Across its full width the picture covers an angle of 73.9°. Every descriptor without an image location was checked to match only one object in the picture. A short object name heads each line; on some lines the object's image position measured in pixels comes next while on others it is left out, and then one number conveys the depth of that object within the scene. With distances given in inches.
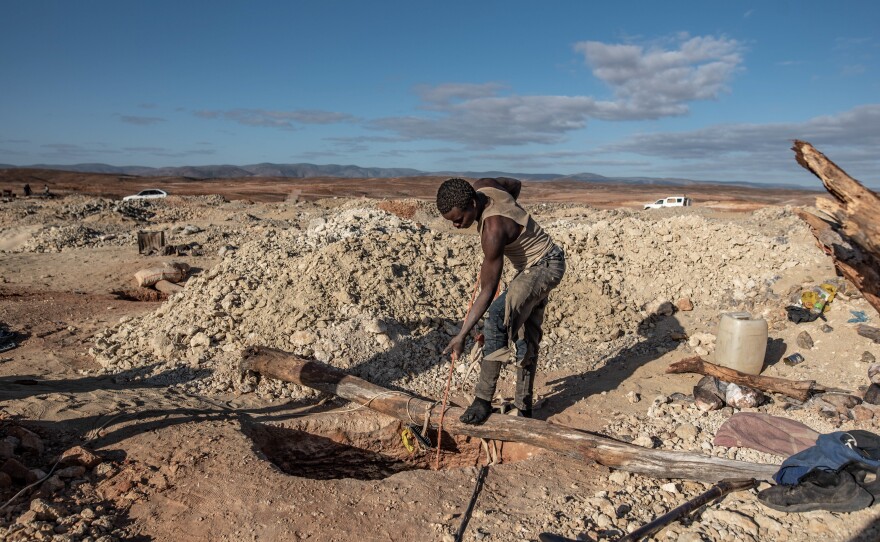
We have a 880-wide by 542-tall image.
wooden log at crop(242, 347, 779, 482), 120.6
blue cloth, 109.9
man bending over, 132.7
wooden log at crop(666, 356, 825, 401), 163.3
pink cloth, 138.7
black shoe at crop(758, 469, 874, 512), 106.0
